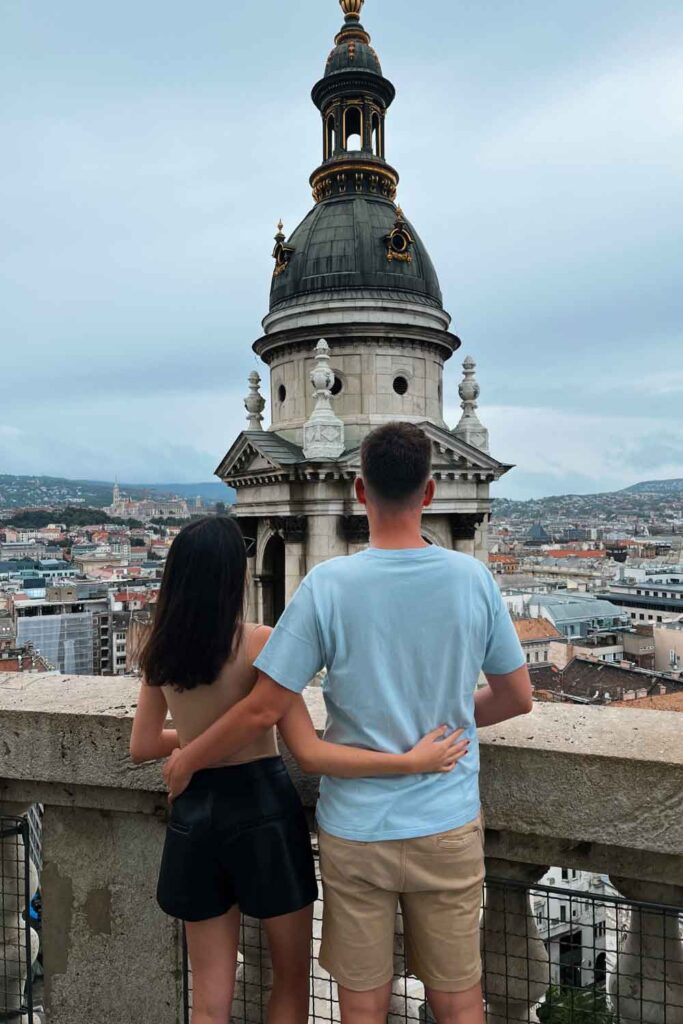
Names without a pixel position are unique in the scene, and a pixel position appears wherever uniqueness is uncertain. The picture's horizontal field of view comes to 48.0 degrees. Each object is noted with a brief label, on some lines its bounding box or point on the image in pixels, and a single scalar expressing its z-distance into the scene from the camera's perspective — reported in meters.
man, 2.11
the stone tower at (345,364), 16.72
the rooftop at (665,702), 28.88
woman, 2.23
